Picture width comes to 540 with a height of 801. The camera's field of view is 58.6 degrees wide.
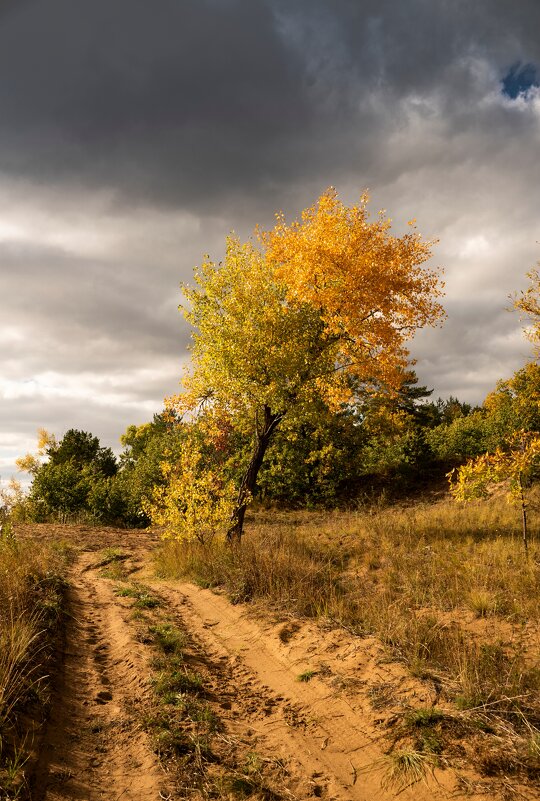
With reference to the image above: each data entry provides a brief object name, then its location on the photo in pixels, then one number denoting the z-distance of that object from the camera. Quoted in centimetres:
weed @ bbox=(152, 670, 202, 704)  545
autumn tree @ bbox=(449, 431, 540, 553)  1117
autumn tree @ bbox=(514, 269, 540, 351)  2005
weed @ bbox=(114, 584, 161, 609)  921
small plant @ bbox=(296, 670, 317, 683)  609
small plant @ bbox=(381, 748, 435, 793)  413
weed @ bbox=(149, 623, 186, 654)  699
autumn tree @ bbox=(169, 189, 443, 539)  1288
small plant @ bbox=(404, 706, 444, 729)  470
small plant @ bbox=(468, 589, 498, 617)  792
